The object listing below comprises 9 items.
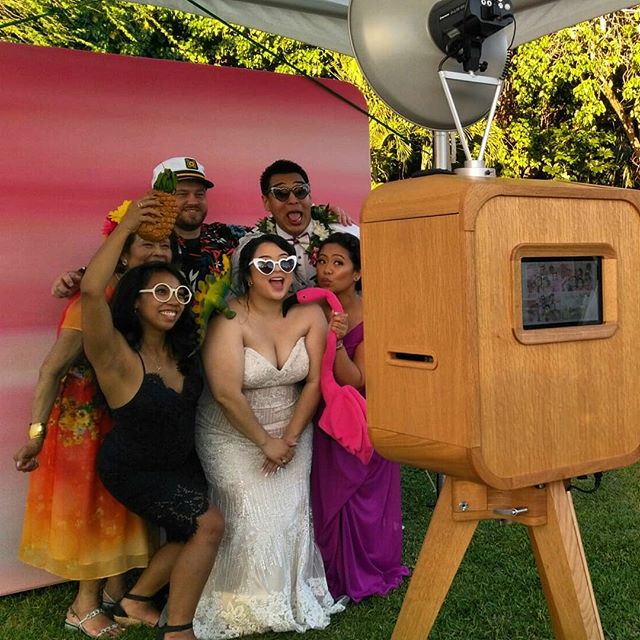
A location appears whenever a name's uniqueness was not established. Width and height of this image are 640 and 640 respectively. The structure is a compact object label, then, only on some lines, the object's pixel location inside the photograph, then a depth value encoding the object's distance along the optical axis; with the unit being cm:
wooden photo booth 151
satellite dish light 178
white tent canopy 365
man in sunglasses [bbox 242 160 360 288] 350
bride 277
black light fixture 175
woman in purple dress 309
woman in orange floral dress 291
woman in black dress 263
